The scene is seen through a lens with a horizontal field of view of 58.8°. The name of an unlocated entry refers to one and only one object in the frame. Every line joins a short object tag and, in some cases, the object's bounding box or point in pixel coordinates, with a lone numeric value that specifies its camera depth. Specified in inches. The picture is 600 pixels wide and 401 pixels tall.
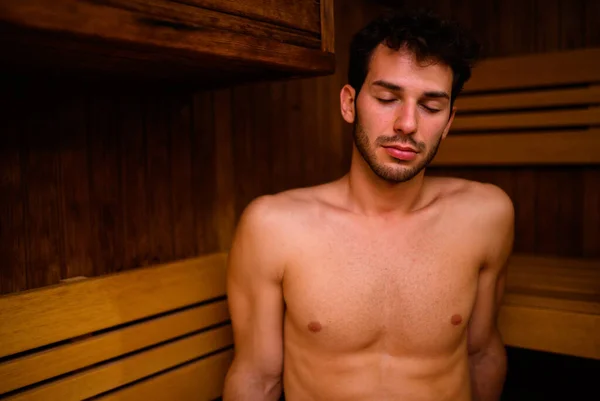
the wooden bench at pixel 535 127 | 91.3
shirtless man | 64.1
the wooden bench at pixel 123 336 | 57.6
